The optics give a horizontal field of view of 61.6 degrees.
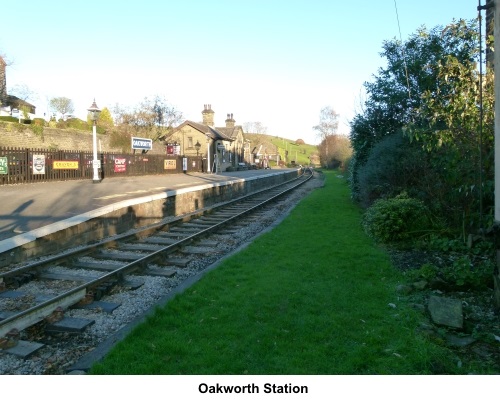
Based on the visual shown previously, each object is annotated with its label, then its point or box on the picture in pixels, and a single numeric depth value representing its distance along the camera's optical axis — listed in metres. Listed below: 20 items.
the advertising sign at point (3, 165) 16.78
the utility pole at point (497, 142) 4.81
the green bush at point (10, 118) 32.22
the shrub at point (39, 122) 30.59
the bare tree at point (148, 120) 46.28
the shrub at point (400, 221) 8.78
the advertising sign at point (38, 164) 18.56
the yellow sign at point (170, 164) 31.34
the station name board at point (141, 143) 29.23
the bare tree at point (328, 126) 85.12
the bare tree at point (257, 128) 124.38
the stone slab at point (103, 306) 5.32
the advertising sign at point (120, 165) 24.91
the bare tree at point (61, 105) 58.94
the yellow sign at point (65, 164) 19.89
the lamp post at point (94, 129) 19.19
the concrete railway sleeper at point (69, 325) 4.62
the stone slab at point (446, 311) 4.50
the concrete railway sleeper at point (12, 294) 5.64
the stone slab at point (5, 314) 4.96
